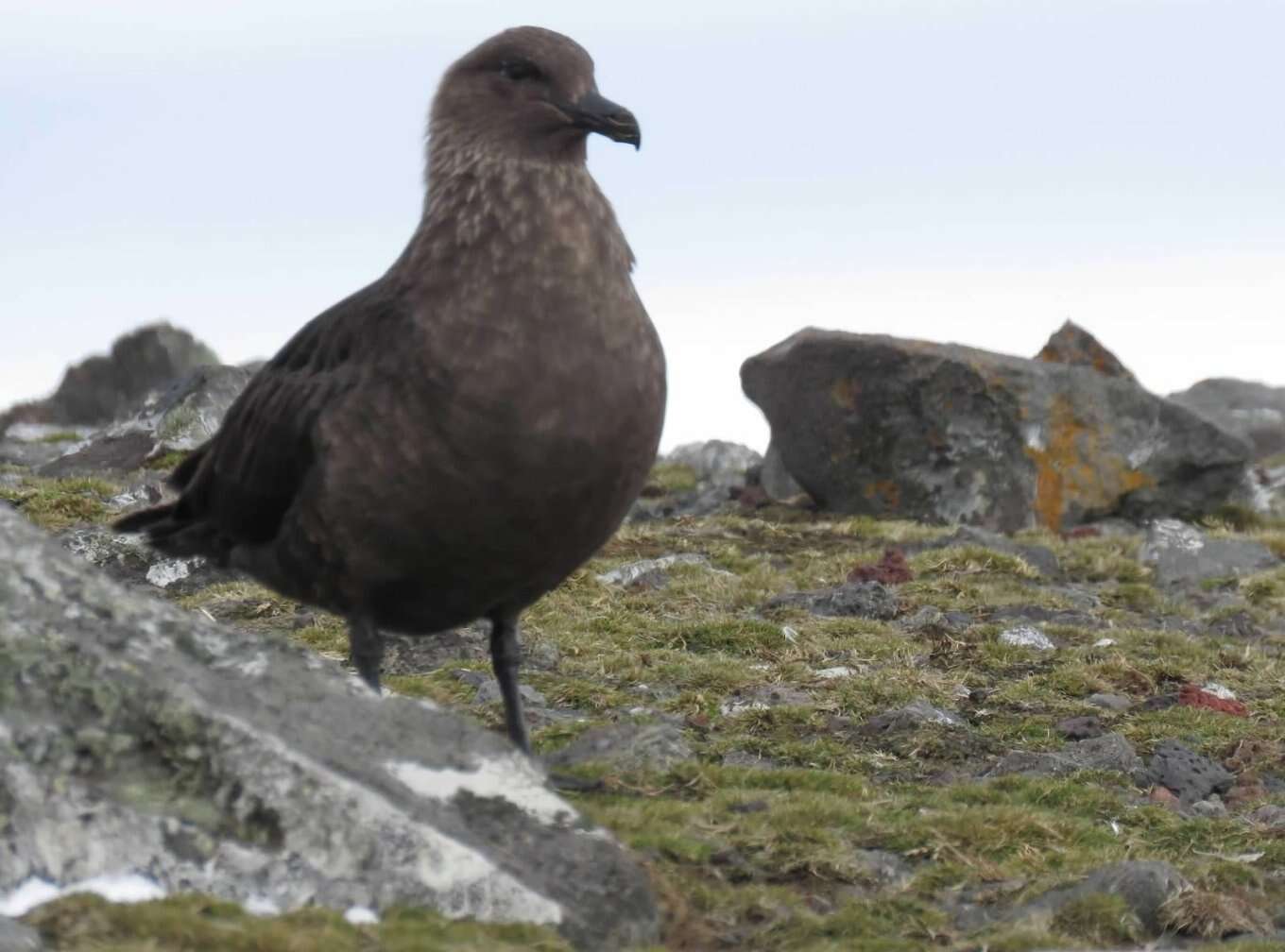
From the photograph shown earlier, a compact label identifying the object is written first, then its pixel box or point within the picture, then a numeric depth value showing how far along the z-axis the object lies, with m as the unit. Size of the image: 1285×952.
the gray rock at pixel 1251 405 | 33.06
